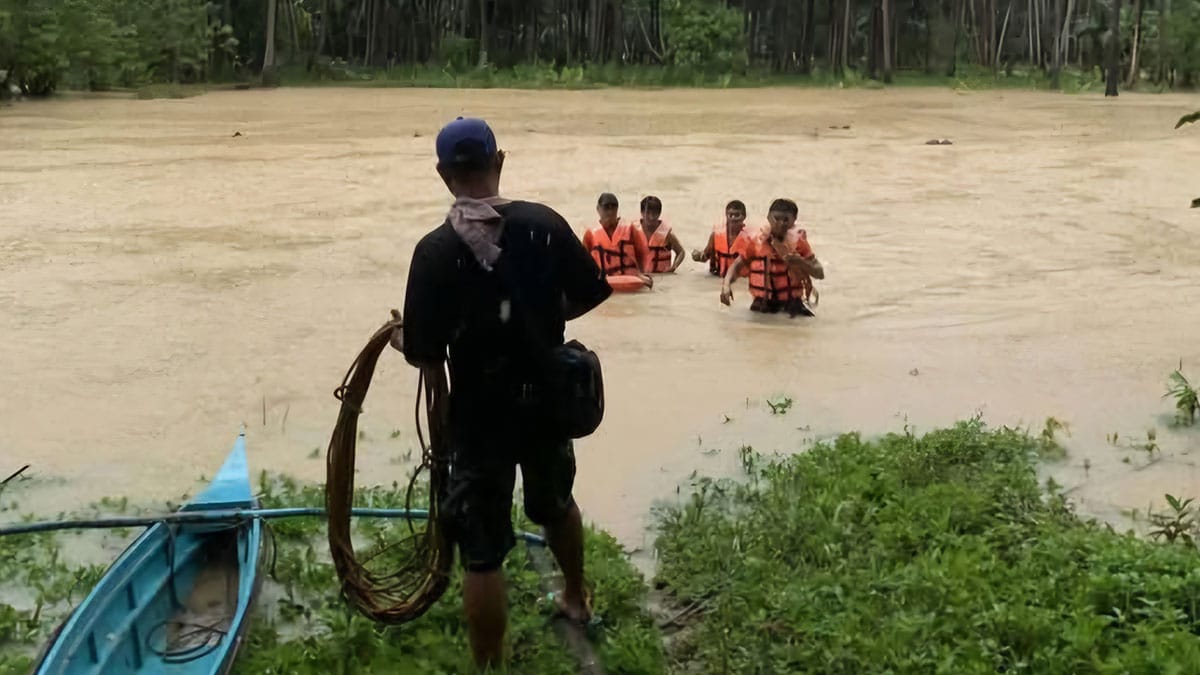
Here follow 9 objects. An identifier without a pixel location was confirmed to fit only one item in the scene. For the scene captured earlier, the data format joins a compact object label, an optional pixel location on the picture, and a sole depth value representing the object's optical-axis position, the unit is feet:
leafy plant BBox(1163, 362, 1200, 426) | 22.67
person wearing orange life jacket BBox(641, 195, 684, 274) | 37.58
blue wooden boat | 13.64
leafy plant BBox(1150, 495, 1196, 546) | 16.55
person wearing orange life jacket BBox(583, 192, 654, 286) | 35.86
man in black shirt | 12.15
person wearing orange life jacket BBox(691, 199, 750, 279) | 35.27
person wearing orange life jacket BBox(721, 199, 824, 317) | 30.45
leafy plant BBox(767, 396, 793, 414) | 24.86
